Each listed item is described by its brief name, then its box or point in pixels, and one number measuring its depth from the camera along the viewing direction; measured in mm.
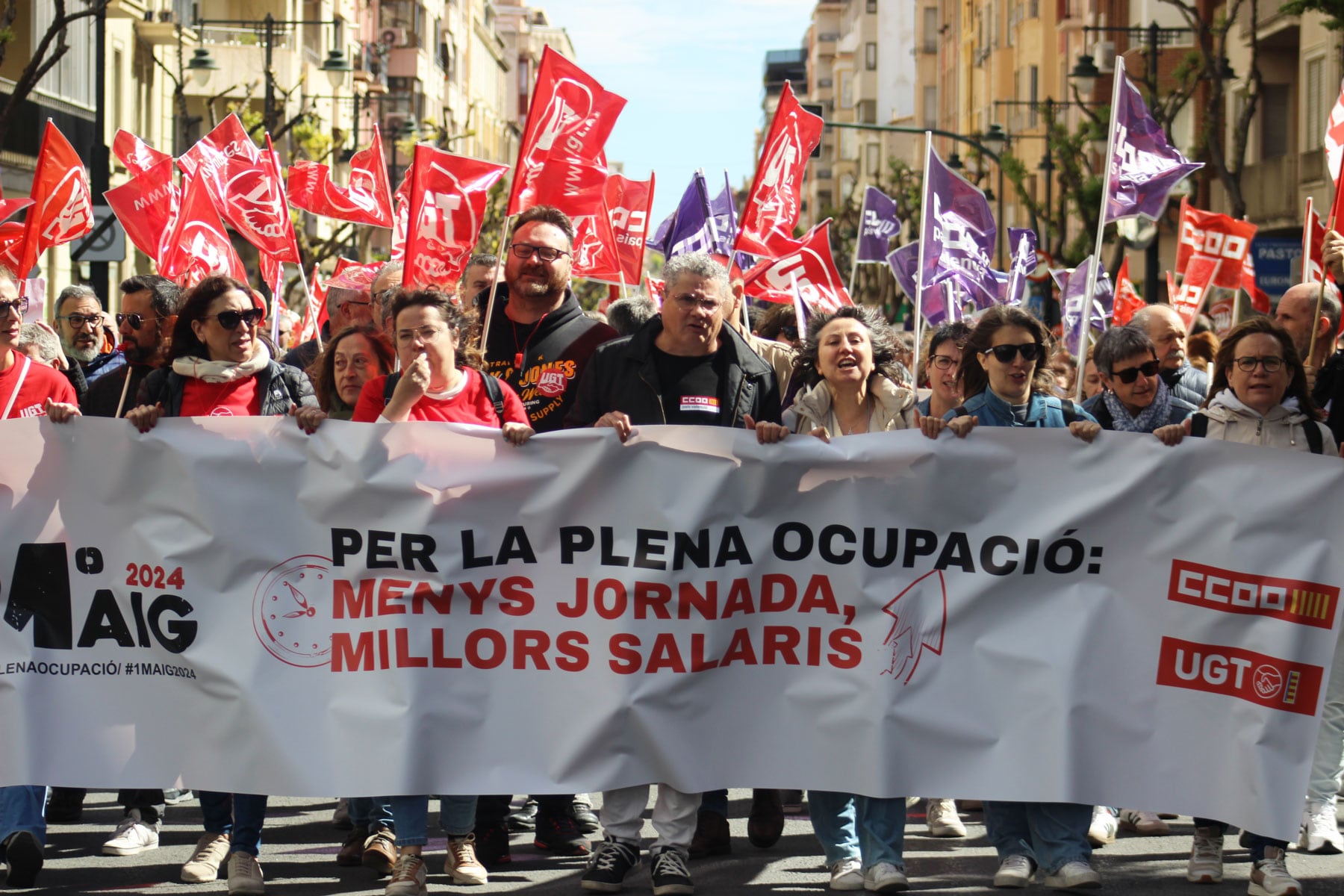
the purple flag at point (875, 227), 19344
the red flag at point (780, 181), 11672
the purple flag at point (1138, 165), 10219
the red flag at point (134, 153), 14312
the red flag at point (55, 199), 12734
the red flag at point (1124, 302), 18562
